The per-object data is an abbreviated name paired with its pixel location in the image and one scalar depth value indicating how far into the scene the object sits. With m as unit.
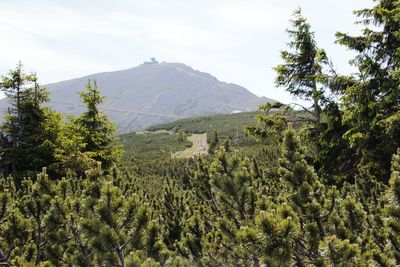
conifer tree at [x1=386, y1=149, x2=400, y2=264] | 4.29
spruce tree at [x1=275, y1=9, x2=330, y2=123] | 16.01
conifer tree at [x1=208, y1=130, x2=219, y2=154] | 54.94
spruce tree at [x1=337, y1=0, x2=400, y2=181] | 11.40
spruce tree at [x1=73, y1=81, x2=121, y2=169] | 18.33
